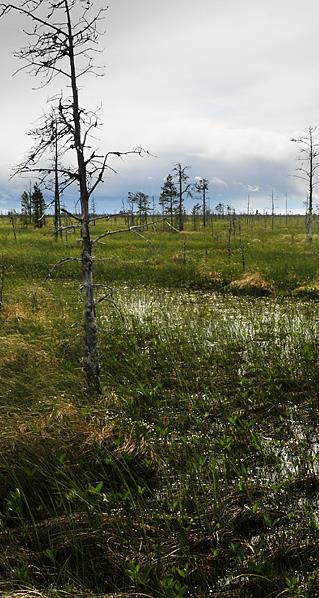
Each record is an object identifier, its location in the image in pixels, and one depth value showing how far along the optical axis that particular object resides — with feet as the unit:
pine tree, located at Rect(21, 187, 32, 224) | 201.61
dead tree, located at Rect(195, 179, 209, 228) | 202.12
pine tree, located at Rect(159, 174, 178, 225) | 199.46
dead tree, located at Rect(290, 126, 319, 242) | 121.49
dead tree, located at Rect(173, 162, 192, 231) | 168.54
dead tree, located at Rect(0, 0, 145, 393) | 21.88
